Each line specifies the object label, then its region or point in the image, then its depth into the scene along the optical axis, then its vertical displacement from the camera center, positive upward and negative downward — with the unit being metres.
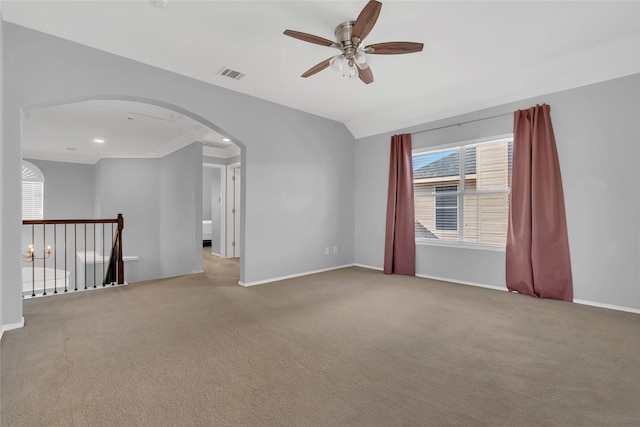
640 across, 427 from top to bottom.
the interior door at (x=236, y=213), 7.20 +0.00
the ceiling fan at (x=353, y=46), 2.38 +1.51
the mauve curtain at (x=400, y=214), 4.97 -0.01
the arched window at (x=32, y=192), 7.68 +0.56
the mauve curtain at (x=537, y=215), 3.57 -0.01
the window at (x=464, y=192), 4.18 +0.35
